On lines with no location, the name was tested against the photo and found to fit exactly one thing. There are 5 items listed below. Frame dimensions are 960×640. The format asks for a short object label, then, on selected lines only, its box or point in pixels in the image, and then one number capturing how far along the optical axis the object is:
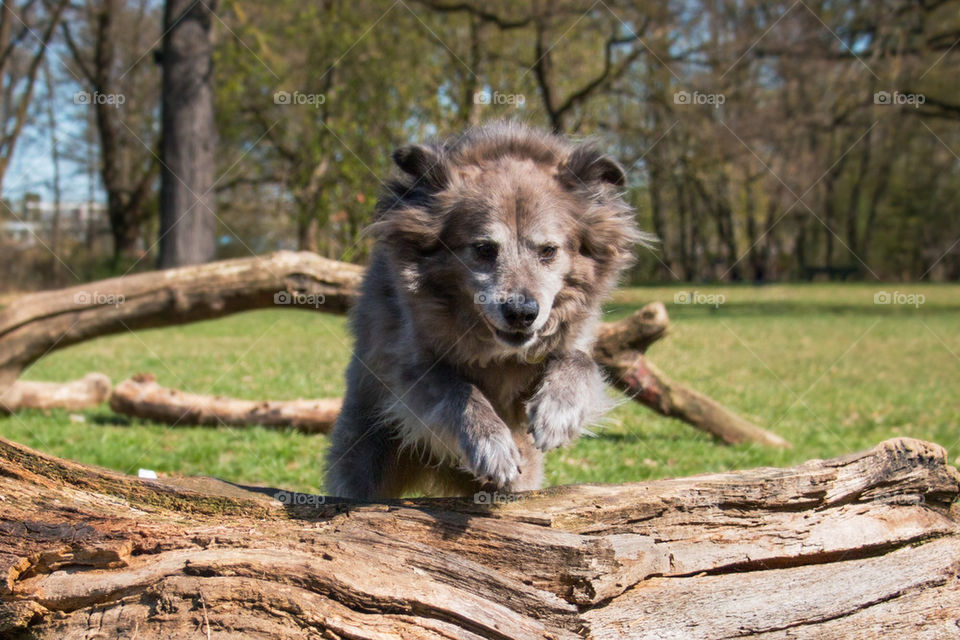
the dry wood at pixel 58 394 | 8.96
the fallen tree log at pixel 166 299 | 8.22
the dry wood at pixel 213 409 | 8.52
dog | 4.00
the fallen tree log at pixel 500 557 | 2.87
